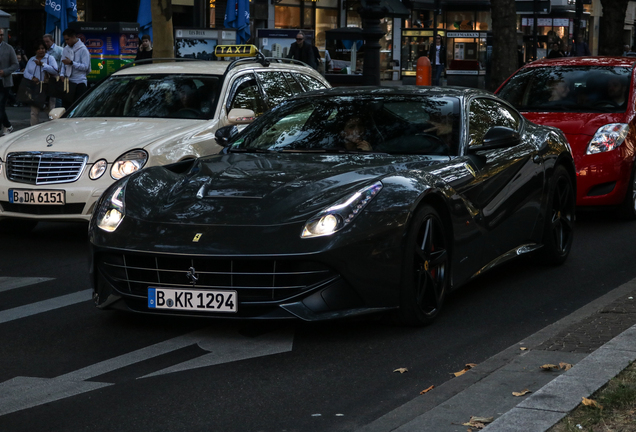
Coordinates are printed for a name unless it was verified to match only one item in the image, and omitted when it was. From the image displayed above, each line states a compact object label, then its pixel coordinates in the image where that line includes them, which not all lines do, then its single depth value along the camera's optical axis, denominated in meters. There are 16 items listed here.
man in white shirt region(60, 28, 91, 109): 18.58
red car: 10.33
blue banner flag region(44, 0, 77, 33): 23.36
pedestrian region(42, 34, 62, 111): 19.48
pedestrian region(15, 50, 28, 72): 27.28
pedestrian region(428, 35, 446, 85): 35.06
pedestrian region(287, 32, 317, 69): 23.91
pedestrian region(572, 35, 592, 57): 31.81
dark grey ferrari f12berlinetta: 5.41
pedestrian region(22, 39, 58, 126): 18.88
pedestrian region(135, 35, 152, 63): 21.70
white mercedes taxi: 8.83
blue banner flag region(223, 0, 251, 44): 26.31
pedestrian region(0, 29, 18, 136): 18.69
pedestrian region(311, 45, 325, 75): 24.77
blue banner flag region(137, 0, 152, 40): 24.00
